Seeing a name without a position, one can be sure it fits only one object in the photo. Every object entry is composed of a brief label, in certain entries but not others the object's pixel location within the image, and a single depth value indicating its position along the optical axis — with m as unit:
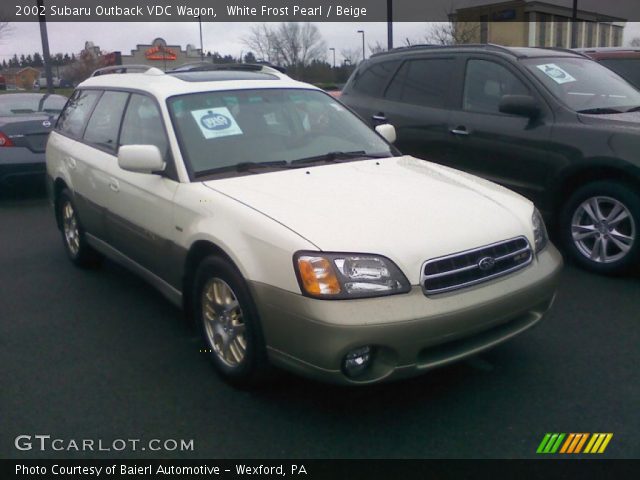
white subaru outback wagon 3.02
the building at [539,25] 47.78
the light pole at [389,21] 18.97
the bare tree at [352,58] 35.75
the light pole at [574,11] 25.85
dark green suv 5.13
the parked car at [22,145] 8.48
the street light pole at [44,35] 14.83
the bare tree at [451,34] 29.47
